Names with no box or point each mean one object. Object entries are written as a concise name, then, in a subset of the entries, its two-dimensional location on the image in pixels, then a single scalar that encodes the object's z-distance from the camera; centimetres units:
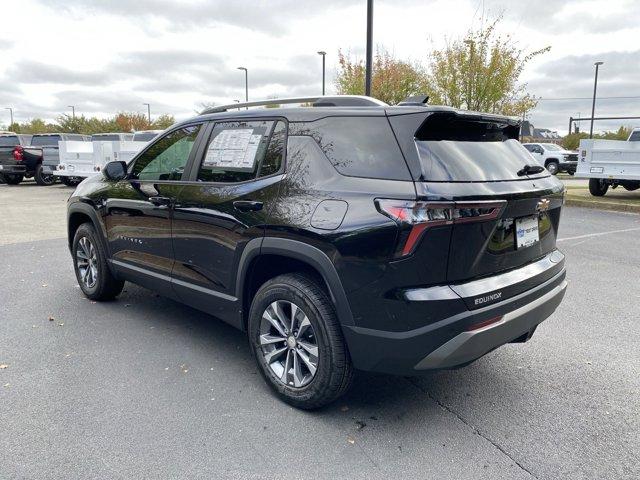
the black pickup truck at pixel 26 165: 1905
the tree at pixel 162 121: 5691
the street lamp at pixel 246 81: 3537
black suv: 247
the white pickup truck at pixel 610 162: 1307
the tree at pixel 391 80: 1927
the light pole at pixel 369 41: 1150
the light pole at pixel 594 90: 3303
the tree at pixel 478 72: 1564
